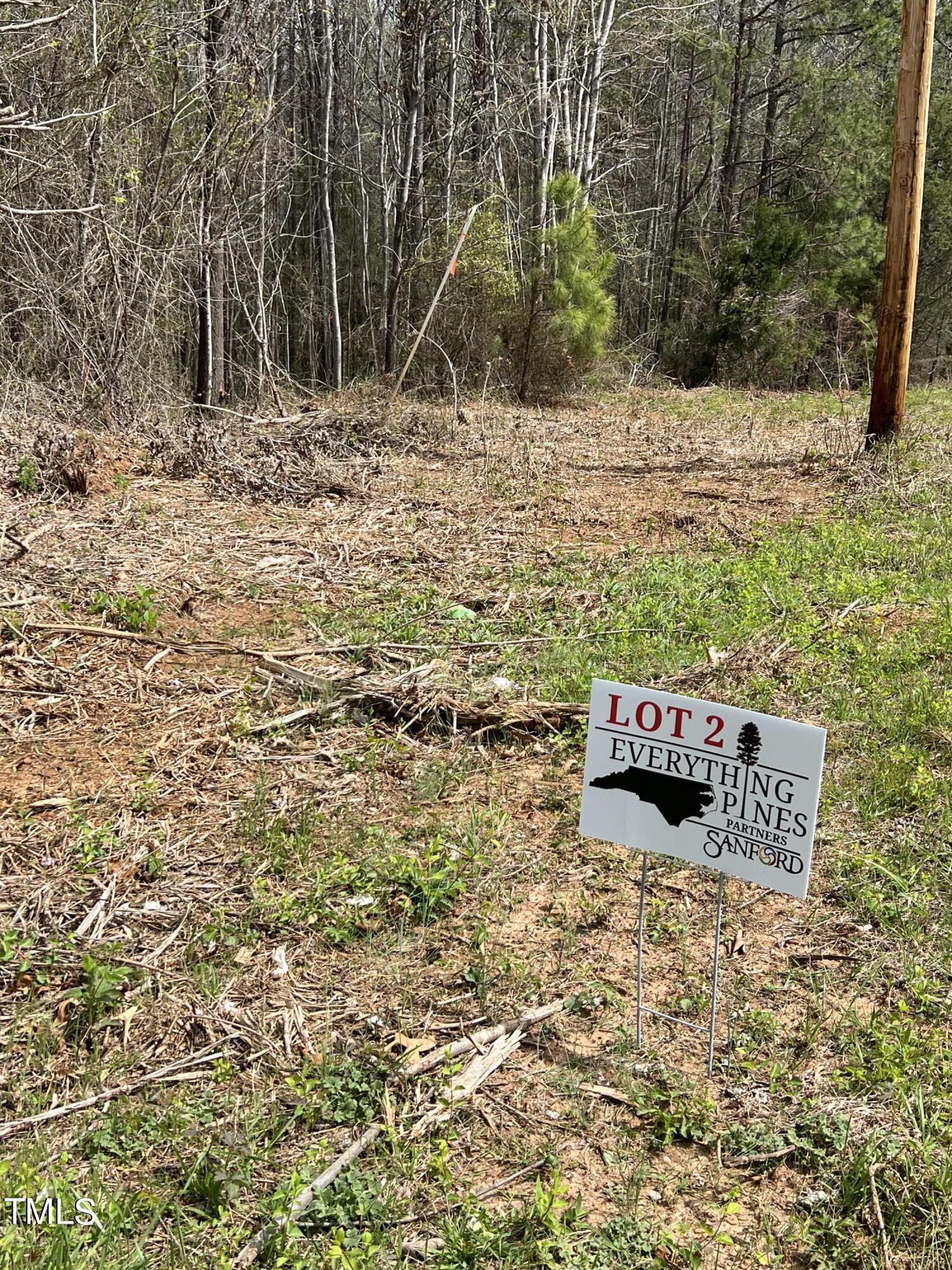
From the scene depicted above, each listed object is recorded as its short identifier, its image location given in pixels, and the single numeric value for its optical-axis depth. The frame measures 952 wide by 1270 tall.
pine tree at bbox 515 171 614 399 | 14.13
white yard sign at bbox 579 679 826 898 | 2.43
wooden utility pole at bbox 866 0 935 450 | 8.36
